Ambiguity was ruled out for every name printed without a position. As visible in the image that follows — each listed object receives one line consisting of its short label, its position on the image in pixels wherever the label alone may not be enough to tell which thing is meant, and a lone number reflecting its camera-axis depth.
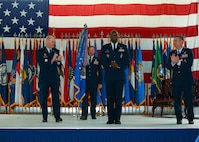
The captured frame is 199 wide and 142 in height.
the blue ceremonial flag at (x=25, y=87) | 9.97
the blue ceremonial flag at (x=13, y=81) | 9.95
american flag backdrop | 10.23
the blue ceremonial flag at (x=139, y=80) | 10.01
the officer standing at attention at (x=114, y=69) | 6.29
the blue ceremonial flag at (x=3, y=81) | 9.91
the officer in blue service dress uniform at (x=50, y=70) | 6.60
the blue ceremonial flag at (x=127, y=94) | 10.00
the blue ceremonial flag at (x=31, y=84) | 9.98
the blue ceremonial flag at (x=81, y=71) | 7.68
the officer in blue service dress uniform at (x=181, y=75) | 6.30
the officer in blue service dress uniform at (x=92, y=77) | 7.86
